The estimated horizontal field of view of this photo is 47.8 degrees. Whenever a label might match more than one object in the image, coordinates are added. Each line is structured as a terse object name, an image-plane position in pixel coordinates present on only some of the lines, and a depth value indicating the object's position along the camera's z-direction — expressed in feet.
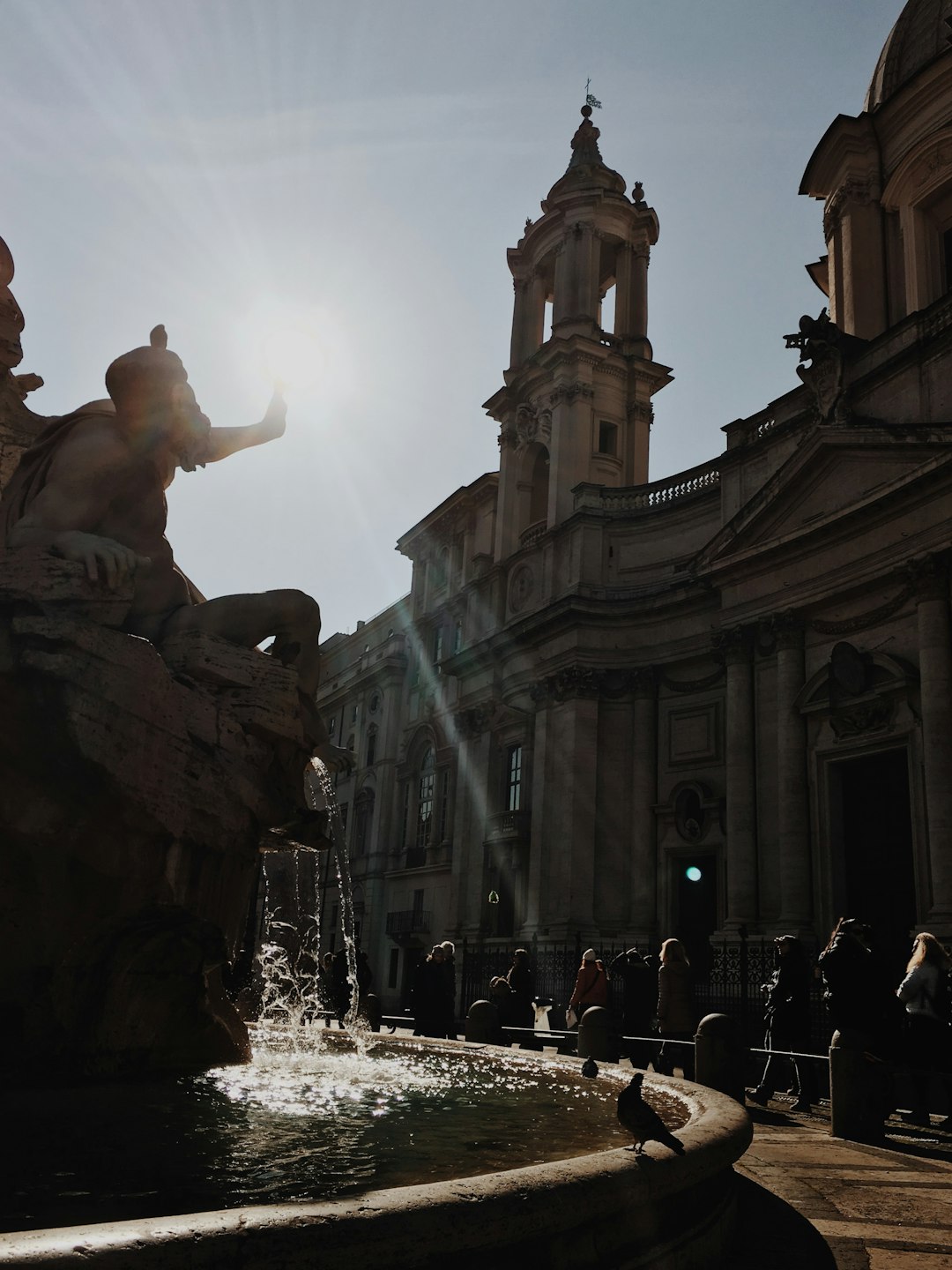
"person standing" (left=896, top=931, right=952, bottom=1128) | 28.78
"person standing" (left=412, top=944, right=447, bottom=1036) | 39.19
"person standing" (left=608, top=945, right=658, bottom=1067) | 40.73
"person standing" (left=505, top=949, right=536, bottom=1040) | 42.34
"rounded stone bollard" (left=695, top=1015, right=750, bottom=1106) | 25.22
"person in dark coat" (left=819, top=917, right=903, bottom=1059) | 27.68
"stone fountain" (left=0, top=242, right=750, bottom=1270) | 9.93
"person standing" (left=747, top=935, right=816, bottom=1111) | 34.50
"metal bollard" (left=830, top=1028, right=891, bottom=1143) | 25.30
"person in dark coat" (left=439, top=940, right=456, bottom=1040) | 40.29
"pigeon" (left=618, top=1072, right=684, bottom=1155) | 11.41
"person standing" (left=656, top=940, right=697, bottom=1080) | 37.11
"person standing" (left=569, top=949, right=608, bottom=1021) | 41.42
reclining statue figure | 17.60
